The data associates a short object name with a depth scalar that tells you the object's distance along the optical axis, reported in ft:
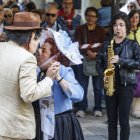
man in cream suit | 23.56
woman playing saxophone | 36.75
